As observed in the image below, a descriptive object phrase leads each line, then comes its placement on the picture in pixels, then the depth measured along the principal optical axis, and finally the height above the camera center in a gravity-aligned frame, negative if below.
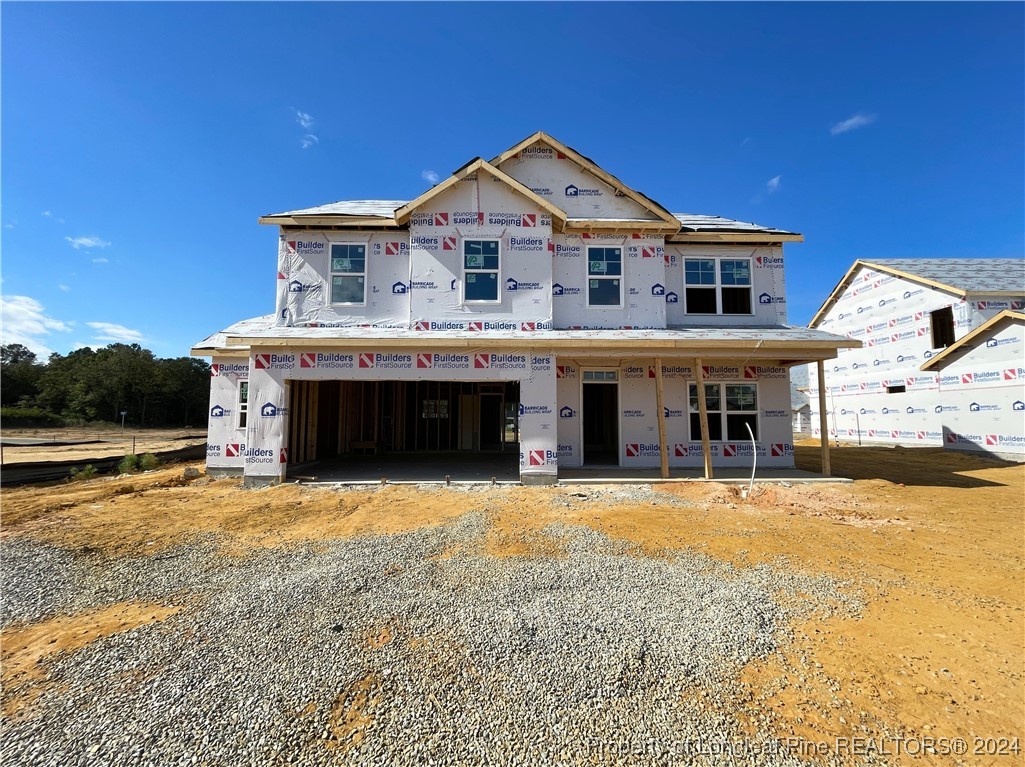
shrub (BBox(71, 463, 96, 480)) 10.96 -1.58
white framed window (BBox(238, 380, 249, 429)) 11.62 +0.29
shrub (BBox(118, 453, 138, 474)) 12.00 -1.51
